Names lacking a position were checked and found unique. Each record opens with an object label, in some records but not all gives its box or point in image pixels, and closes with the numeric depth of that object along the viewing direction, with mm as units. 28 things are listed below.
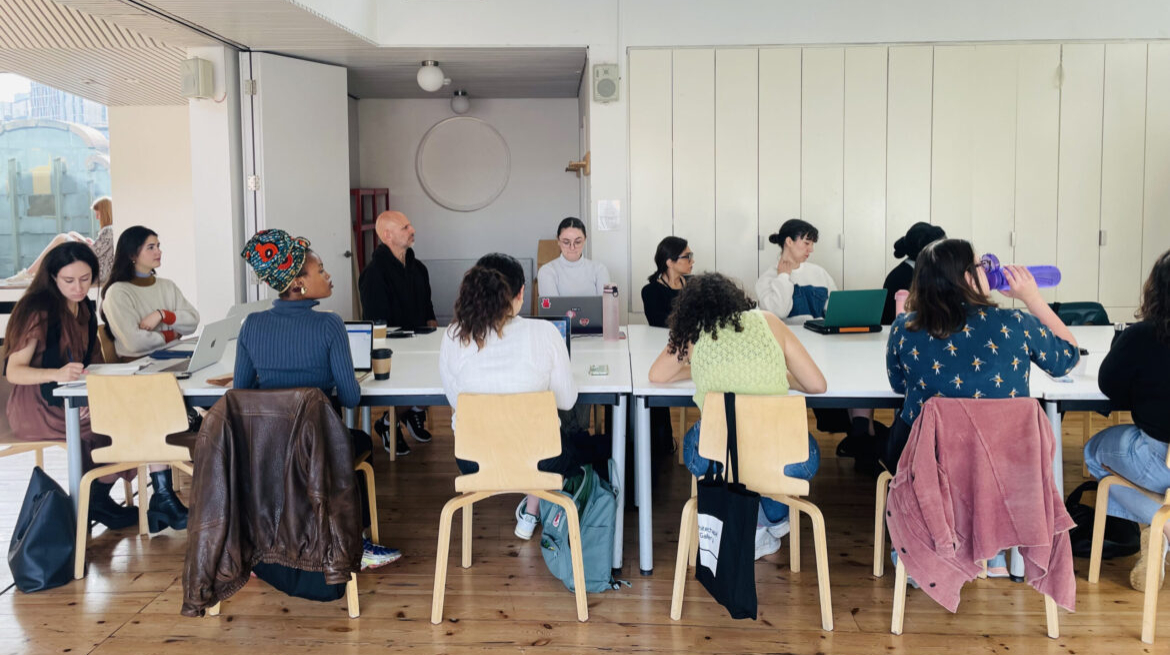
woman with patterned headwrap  3074
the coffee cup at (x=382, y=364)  3482
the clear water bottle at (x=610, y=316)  4512
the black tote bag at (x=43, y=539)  3293
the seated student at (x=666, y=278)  4754
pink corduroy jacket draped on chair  2701
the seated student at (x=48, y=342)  3611
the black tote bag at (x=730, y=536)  2775
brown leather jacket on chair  2848
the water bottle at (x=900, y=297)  4469
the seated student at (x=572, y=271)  5391
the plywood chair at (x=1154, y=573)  2799
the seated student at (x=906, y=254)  4793
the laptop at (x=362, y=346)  3578
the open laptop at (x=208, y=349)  3556
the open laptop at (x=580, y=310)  4652
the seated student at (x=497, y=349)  3072
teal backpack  3203
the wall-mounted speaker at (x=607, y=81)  6348
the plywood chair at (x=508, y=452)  2904
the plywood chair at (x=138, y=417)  3232
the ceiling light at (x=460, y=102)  8703
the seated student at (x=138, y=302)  4285
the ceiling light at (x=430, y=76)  6949
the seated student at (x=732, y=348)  2963
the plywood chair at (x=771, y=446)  2811
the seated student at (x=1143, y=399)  2791
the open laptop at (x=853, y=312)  4555
